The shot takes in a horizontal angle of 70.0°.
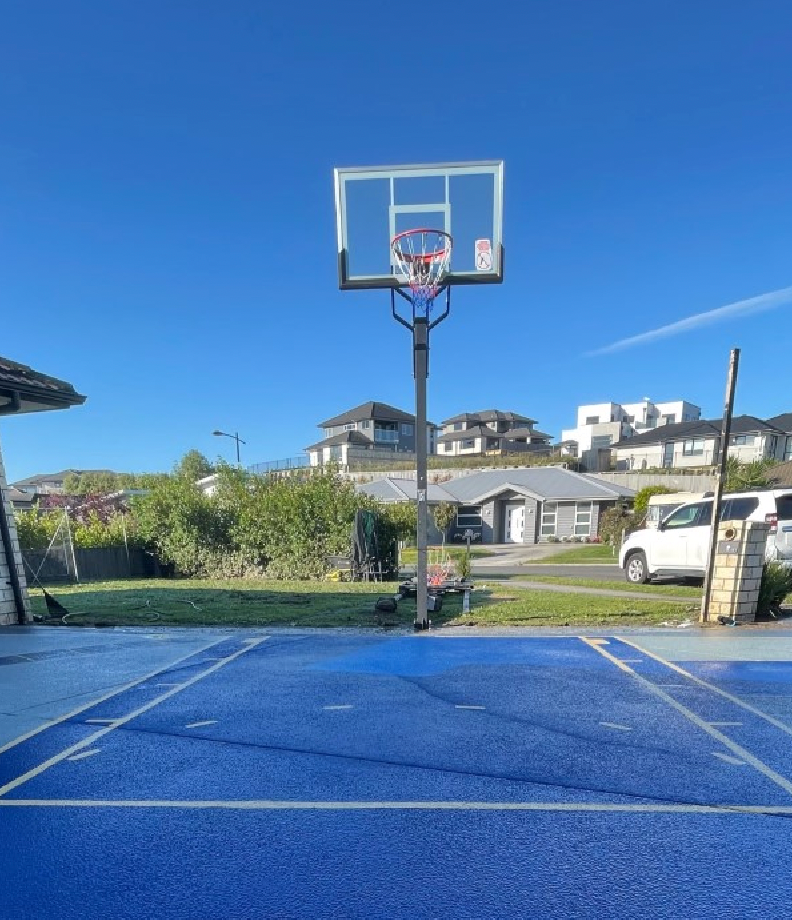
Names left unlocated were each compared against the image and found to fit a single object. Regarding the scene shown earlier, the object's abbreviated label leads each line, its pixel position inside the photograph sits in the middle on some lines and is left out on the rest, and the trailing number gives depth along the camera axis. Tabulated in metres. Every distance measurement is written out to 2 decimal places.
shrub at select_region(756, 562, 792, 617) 8.76
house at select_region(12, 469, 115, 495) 75.76
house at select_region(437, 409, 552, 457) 68.31
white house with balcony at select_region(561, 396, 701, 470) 71.62
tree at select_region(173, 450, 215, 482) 46.34
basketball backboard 8.32
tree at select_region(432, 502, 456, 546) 30.20
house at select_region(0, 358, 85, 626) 8.59
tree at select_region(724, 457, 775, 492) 27.41
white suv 10.90
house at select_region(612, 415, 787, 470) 48.09
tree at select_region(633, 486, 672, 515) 28.16
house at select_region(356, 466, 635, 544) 30.19
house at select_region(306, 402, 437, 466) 59.59
